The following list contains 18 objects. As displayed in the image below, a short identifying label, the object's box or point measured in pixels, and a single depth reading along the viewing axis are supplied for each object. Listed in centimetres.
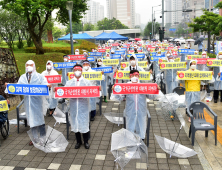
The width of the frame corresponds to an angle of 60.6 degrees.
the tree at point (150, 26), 6899
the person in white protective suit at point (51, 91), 630
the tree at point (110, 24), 7522
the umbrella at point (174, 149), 385
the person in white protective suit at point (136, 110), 414
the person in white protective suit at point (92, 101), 584
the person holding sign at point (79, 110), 421
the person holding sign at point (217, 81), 667
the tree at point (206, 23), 1590
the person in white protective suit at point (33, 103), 442
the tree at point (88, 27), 7853
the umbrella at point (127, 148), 357
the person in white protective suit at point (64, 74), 863
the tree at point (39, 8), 1315
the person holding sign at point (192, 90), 534
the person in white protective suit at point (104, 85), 716
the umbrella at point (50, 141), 431
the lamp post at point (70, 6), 901
